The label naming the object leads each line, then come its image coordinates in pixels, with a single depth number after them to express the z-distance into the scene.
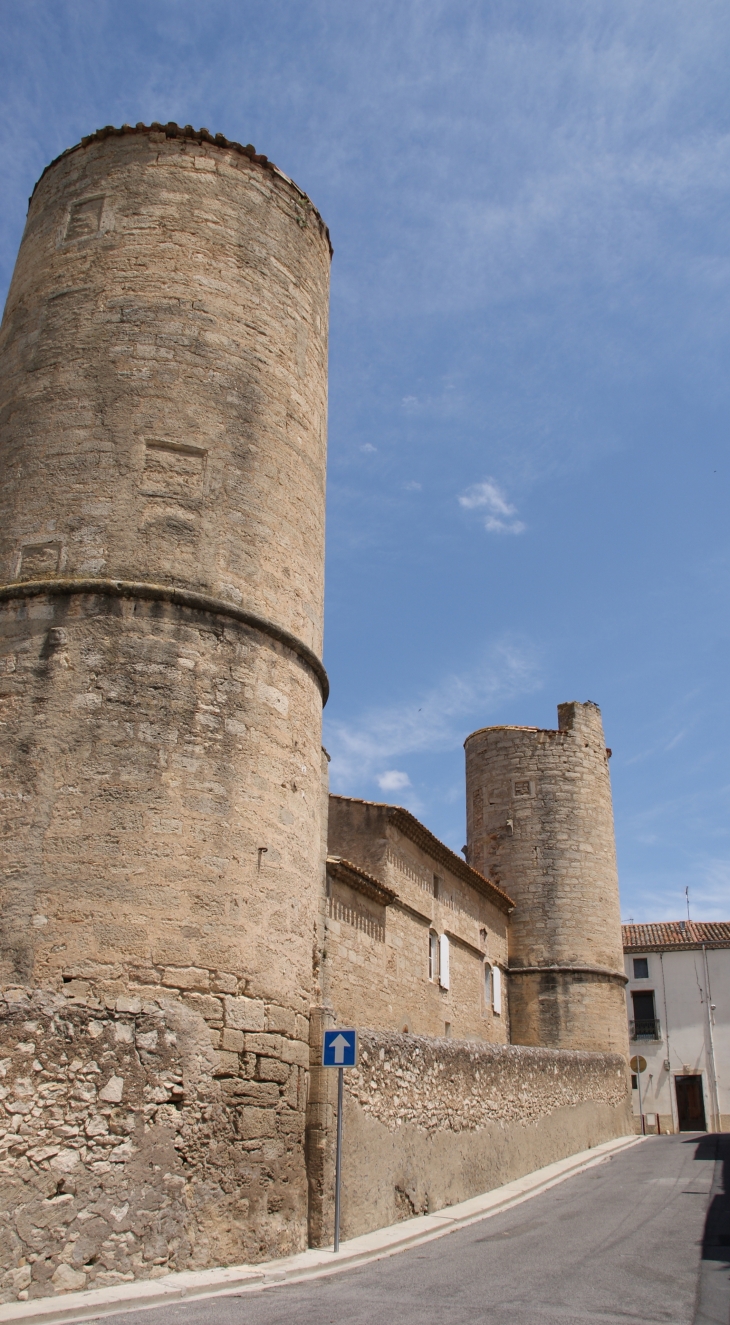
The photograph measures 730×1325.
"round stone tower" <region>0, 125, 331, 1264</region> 7.23
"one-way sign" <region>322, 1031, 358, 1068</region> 7.94
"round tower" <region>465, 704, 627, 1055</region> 22.22
